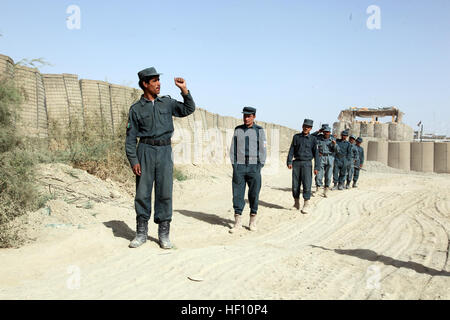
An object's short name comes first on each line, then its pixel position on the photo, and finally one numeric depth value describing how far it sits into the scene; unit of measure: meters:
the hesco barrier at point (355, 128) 27.44
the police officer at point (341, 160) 12.08
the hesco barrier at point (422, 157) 22.83
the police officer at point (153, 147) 4.70
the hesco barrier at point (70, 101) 8.90
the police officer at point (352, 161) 12.37
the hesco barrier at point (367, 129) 27.09
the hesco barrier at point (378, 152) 24.16
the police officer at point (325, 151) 11.05
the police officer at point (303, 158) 8.26
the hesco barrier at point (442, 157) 22.25
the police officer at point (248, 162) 6.49
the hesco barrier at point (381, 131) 26.81
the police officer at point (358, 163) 13.08
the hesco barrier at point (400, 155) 23.55
